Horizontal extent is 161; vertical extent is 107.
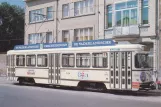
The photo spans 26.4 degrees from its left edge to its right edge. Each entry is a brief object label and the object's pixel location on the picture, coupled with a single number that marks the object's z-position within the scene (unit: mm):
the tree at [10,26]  64438
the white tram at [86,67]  19250
